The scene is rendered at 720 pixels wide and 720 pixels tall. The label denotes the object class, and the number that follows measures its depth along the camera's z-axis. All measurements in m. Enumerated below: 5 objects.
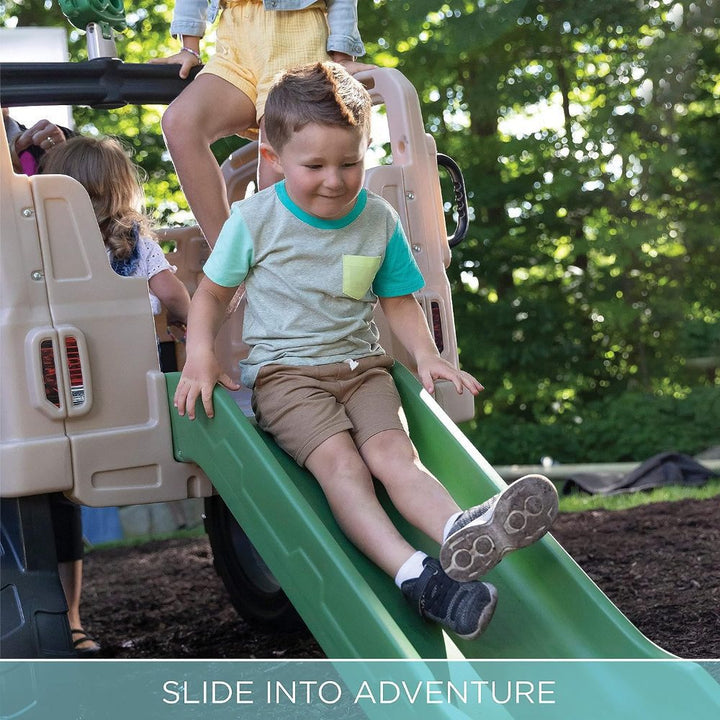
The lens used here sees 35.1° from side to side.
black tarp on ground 6.80
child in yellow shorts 3.18
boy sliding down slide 2.48
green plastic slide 2.27
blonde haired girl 3.11
